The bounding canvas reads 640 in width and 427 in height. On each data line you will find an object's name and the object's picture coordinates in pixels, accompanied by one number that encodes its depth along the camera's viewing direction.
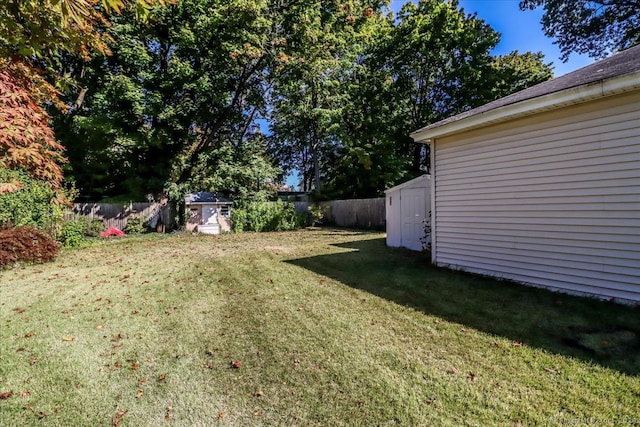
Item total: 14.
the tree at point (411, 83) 18.72
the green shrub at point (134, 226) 14.98
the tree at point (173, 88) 12.75
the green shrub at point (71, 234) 10.38
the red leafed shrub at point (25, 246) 7.40
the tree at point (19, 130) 2.66
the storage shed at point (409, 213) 8.90
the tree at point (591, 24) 14.31
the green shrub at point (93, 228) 12.97
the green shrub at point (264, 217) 15.70
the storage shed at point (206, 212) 15.09
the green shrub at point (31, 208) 8.45
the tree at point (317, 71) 14.69
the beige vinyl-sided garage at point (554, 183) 4.10
